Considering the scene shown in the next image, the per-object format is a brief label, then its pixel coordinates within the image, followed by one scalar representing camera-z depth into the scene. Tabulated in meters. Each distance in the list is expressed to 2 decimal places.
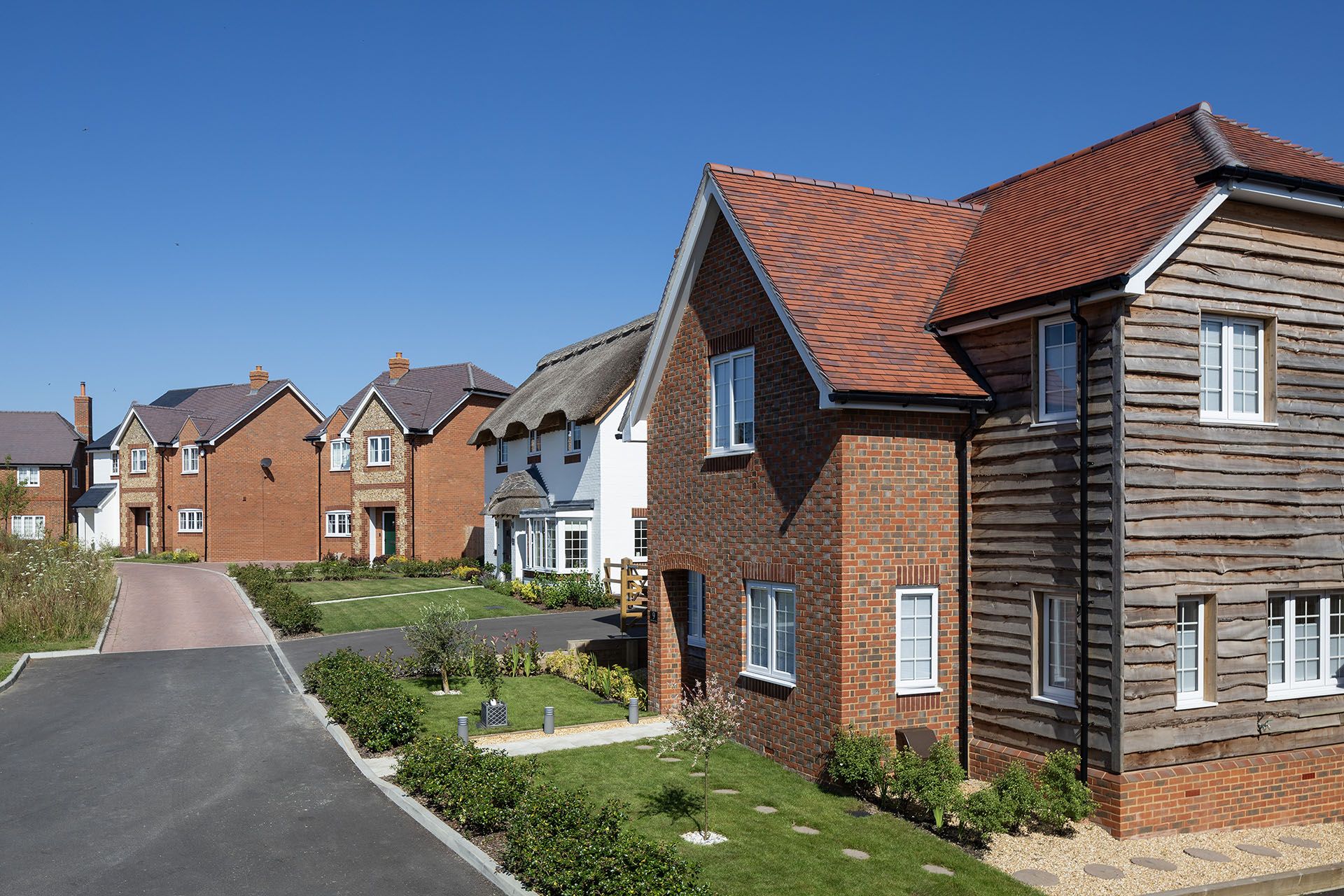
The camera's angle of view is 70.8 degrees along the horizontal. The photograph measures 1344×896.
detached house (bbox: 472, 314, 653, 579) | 32.28
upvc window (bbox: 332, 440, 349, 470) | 49.31
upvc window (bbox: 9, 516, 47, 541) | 57.84
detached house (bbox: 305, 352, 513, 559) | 44.25
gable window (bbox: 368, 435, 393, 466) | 45.22
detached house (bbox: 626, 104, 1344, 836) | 11.41
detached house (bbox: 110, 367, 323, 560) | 50.84
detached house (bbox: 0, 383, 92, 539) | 58.00
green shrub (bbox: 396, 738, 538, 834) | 11.01
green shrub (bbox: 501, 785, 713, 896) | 8.45
